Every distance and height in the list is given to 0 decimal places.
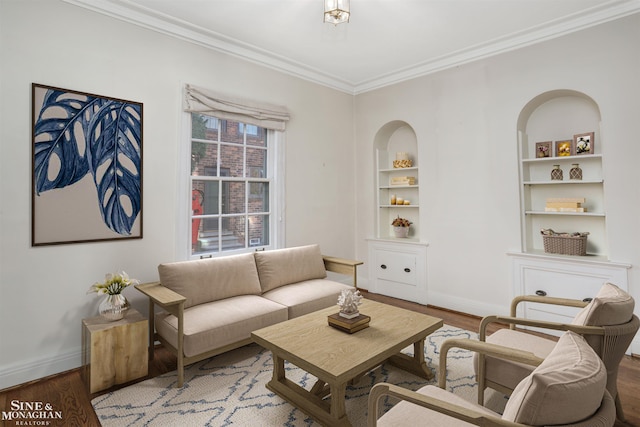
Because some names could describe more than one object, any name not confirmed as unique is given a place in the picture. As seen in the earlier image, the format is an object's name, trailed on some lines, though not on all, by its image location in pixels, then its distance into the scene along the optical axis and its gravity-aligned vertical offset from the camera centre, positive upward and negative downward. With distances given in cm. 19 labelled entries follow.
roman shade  317 +116
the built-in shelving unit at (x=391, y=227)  427 -11
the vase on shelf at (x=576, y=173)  321 +44
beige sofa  241 -68
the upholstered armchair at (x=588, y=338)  156 -60
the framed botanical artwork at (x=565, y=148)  329 +68
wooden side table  226 -90
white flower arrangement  246 -47
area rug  199 -116
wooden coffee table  182 -76
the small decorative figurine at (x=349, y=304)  230 -58
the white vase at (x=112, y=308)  244 -63
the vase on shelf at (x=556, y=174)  333 +44
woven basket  313 -25
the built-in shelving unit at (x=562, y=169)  321 +47
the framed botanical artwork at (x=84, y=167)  245 +42
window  334 +37
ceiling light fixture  237 +149
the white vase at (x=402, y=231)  448 -17
